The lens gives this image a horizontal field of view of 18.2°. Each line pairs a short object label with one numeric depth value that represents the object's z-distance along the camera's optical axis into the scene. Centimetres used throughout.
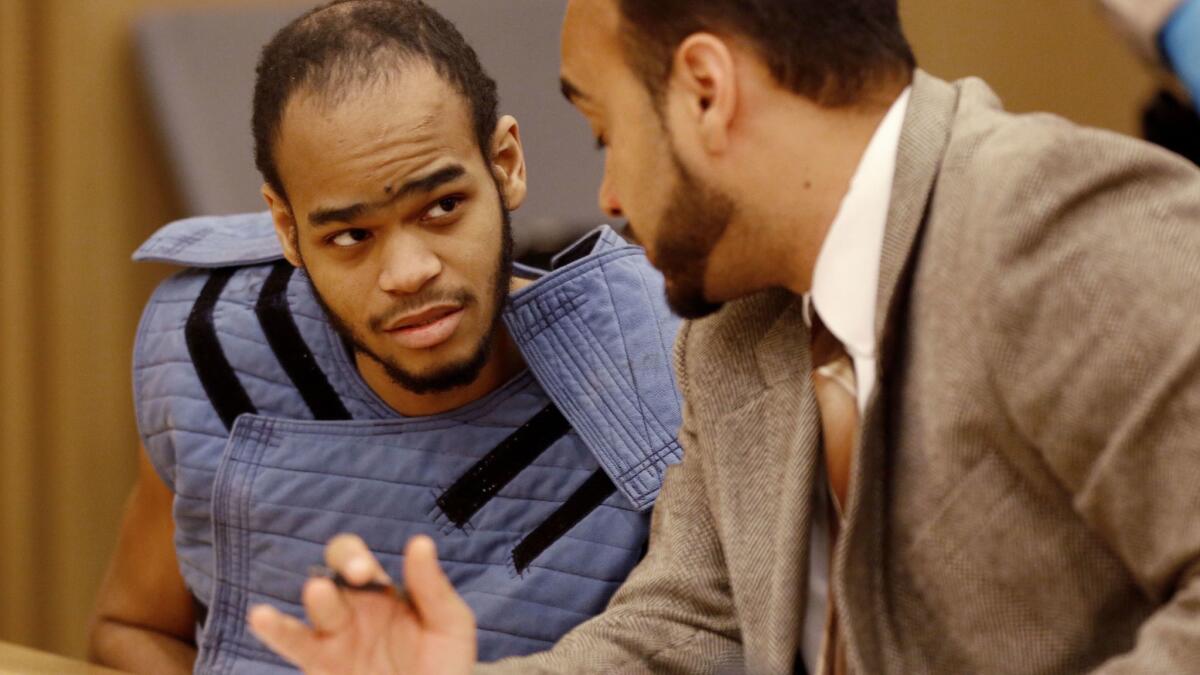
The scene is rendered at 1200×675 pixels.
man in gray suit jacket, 202
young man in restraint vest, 232
